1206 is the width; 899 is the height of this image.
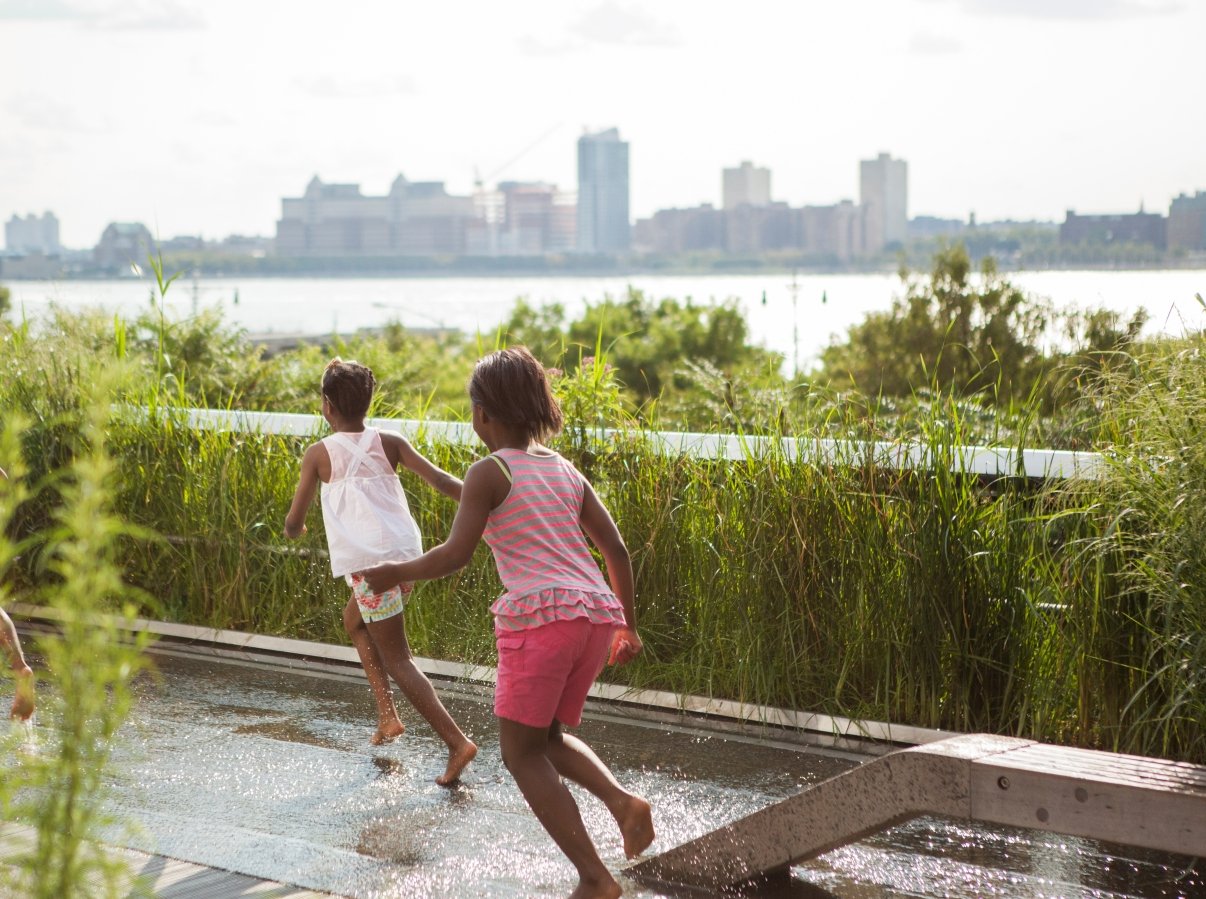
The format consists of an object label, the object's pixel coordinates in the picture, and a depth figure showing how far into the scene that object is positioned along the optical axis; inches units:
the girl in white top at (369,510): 196.9
